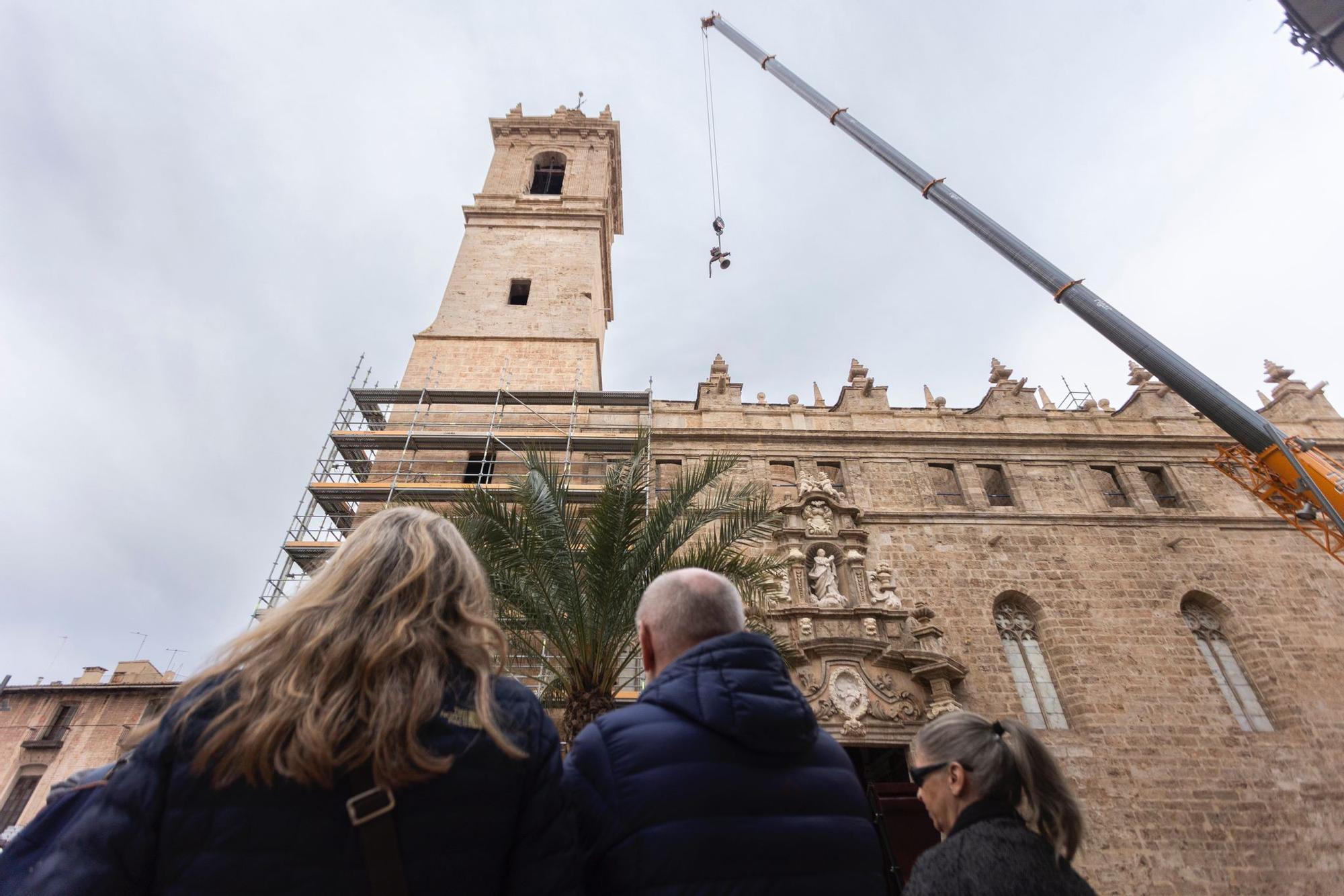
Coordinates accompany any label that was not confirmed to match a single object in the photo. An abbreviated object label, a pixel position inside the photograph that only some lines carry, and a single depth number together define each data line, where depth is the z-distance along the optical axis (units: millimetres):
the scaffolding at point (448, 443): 13641
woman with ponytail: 2279
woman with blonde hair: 1294
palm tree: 8195
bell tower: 17406
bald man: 1646
